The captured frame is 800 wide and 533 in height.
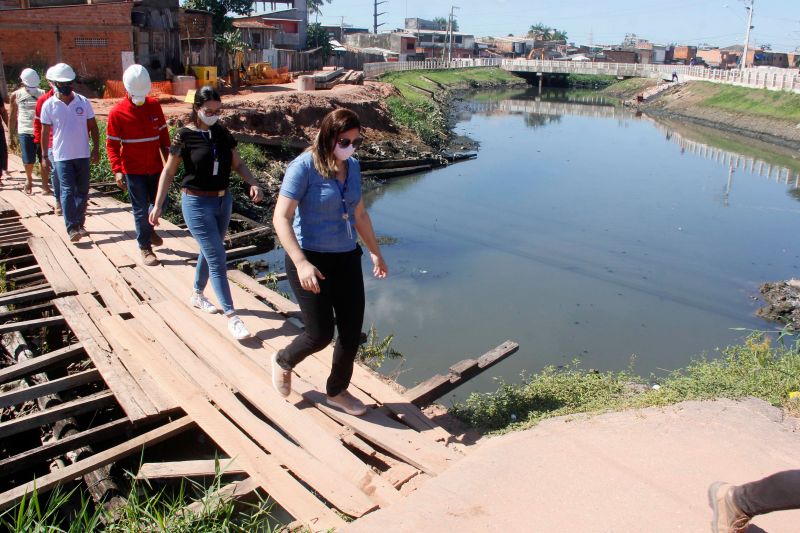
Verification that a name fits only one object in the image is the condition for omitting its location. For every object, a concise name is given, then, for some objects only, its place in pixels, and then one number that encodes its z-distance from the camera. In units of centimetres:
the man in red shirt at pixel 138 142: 585
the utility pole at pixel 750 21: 5044
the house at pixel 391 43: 6988
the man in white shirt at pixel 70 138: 670
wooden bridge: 355
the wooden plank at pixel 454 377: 458
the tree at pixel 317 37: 4664
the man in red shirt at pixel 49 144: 720
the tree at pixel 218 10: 2933
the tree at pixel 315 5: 7469
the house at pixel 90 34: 1934
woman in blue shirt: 357
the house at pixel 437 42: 8075
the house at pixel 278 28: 3788
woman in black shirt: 483
